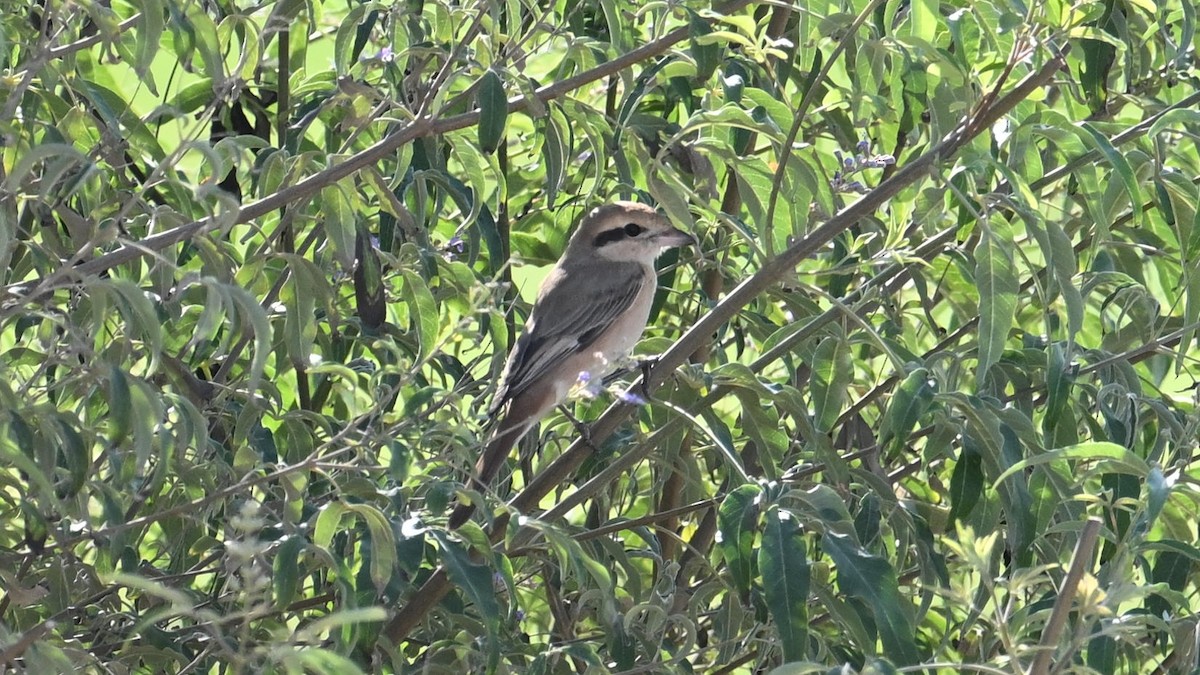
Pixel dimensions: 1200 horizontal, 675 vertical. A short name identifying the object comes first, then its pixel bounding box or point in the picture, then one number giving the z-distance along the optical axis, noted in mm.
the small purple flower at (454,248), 6715
